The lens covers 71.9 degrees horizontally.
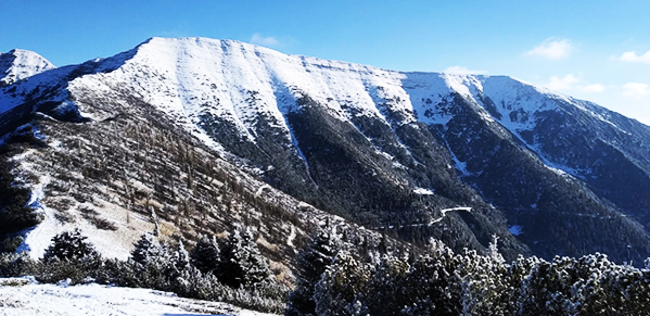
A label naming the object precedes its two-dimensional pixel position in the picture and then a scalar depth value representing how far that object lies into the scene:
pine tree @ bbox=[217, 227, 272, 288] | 33.72
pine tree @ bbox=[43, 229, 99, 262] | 35.22
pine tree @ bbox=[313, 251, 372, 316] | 17.66
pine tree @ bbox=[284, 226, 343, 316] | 21.89
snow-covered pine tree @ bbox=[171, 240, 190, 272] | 32.82
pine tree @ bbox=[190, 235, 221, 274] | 35.38
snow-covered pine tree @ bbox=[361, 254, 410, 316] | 17.23
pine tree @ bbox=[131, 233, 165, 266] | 36.72
